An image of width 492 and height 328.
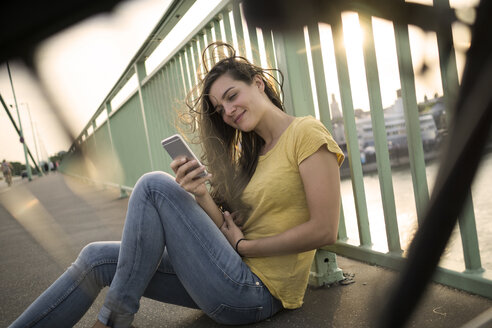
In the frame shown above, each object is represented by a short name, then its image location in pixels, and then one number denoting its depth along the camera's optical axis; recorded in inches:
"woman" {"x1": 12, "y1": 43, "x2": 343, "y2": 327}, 58.1
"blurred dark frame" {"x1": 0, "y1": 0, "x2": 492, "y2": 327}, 13.8
